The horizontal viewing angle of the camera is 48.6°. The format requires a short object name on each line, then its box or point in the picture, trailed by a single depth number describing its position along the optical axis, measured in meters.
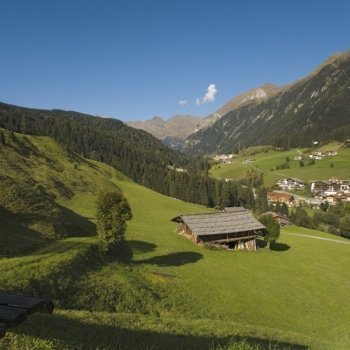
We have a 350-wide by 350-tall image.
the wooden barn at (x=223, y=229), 66.38
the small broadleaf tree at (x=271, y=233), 70.50
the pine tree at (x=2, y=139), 81.07
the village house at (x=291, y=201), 197.74
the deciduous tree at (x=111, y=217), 40.84
